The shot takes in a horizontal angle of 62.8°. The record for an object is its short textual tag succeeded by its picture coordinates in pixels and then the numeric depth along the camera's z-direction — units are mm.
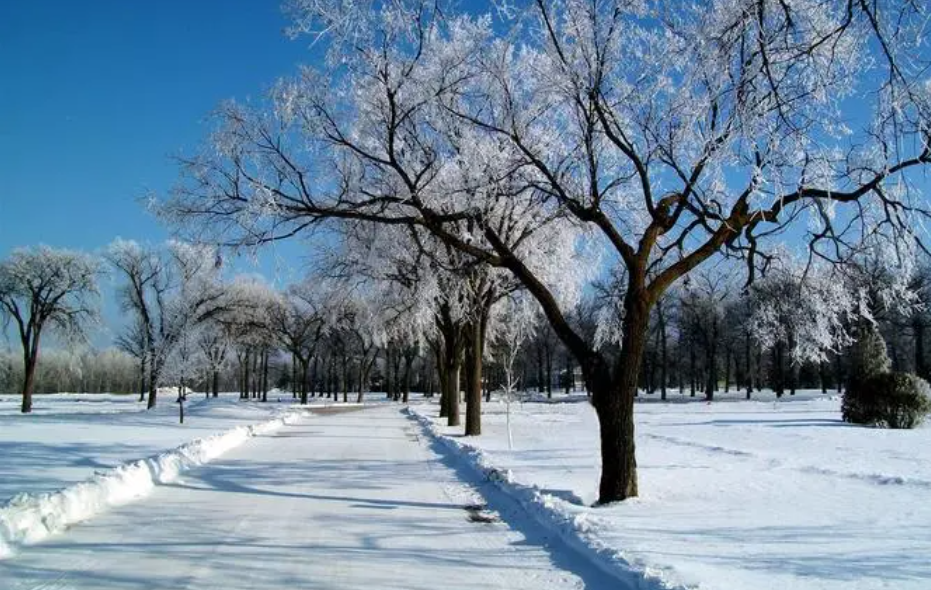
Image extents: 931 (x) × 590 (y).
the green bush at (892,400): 22031
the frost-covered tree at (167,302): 41375
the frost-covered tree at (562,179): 9625
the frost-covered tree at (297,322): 57438
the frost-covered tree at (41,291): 38188
